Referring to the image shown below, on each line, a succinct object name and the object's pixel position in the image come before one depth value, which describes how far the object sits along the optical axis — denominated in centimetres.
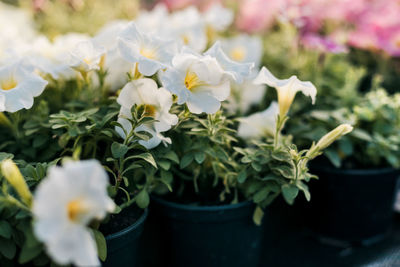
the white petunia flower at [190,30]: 131
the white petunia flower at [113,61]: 100
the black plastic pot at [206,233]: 97
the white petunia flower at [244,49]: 146
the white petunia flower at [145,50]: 81
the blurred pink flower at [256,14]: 179
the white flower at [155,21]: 135
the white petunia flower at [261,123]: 106
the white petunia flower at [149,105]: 82
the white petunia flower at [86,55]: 87
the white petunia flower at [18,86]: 83
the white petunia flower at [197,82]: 79
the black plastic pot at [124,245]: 81
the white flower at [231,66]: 84
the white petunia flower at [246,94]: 127
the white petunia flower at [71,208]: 54
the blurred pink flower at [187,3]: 212
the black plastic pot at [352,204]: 127
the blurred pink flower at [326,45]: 134
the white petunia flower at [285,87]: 88
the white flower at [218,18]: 150
